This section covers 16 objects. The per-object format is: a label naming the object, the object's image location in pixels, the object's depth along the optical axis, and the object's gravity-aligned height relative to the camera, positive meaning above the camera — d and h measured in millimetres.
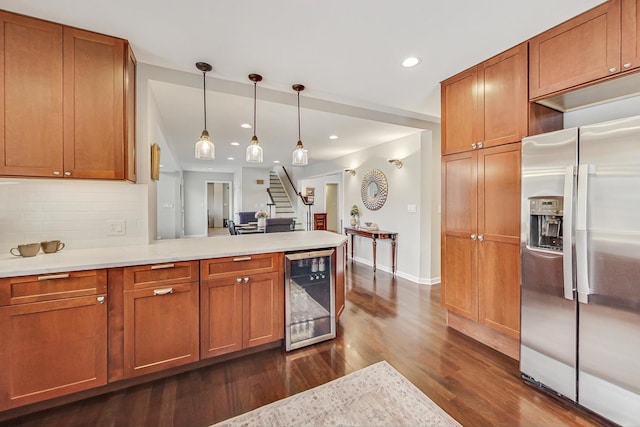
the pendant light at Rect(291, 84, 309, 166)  2760 +588
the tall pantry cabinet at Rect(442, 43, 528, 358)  2203 +138
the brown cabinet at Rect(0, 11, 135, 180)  1784 +797
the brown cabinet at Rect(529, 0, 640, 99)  1630 +1129
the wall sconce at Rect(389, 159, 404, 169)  4676 +876
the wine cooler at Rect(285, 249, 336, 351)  2412 -868
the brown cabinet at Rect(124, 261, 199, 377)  1843 -783
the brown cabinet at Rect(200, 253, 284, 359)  2078 -771
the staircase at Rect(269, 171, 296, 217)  9688 +488
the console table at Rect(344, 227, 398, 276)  4773 -476
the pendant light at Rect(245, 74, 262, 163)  2559 +596
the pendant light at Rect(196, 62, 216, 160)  2371 +586
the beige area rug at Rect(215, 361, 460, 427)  1586 -1277
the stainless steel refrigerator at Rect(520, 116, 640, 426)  1491 -352
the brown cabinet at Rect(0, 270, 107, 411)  1559 -789
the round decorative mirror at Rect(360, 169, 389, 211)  5159 +445
